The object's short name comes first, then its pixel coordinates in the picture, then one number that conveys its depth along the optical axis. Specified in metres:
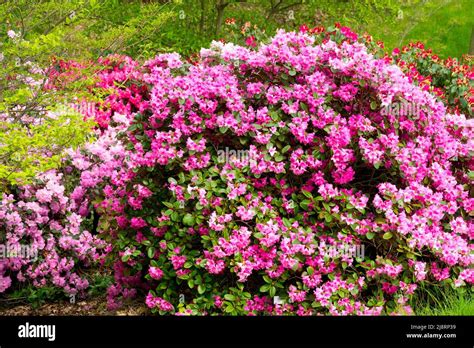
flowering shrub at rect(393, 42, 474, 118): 6.23
